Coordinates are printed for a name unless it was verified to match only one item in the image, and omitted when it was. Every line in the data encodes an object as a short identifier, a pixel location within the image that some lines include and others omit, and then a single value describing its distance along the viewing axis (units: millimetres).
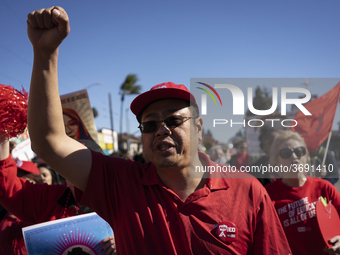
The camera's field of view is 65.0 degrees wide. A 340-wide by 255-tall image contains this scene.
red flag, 2307
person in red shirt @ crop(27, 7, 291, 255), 1346
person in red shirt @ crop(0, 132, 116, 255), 2289
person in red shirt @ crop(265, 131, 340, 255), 2404
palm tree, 31000
